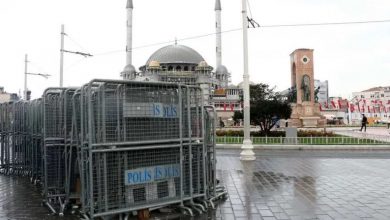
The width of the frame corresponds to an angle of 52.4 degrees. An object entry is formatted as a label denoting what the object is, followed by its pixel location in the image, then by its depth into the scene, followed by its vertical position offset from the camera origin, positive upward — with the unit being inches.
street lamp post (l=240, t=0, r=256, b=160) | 621.3 +31.3
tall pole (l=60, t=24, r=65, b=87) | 1043.1 +192.6
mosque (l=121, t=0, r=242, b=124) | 3836.1 +591.0
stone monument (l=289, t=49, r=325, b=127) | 1872.5 +155.4
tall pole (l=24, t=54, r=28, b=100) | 1520.7 +214.6
